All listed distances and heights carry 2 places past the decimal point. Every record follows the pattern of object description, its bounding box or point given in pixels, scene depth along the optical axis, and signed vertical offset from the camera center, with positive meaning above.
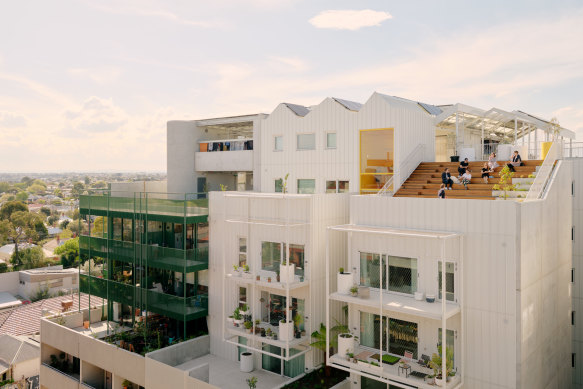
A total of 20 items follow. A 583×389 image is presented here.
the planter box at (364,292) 15.62 -3.73
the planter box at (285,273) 18.31 -3.58
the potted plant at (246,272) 20.08 -3.92
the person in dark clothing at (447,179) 18.42 +0.42
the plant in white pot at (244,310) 19.73 -5.60
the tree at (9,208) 85.75 -3.36
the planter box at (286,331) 17.91 -5.92
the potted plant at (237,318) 19.84 -5.92
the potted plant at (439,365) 13.34 -5.58
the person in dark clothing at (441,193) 17.66 -0.17
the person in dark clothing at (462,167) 19.00 +0.97
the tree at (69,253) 73.44 -10.74
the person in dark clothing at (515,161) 18.84 +1.22
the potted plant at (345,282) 16.39 -3.53
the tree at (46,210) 132.98 -6.01
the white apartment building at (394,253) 13.75 -2.48
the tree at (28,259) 70.69 -11.24
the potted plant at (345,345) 15.62 -5.67
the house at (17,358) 34.41 -13.60
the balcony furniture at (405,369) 14.05 -6.00
